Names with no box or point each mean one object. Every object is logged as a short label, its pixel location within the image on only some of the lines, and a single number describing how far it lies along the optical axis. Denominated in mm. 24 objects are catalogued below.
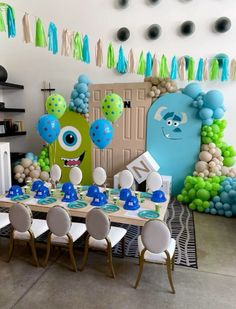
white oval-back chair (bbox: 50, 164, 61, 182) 3859
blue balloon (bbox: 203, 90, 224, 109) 4379
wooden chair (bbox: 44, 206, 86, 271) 2455
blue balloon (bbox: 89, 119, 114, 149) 3258
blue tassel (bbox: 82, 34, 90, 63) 3630
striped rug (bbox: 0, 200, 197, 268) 2990
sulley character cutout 4699
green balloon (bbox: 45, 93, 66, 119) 3799
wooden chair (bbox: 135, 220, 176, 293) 2191
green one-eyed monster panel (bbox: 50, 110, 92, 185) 5355
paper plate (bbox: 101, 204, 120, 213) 2879
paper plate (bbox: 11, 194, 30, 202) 3158
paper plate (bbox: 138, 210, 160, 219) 2672
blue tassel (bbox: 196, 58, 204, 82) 4309
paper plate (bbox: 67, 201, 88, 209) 2982
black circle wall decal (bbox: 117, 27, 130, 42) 5352
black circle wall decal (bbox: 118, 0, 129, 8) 5293
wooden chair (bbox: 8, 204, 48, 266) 2543
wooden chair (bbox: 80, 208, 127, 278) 2387
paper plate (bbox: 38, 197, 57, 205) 3055
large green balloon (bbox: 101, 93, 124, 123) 3641
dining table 2711
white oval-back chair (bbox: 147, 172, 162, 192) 3557
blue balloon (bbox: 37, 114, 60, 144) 3420
